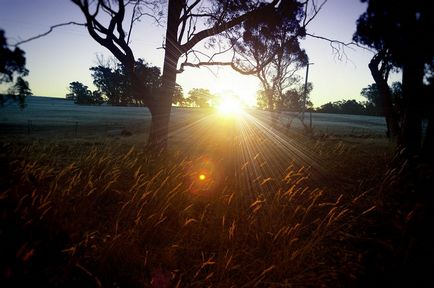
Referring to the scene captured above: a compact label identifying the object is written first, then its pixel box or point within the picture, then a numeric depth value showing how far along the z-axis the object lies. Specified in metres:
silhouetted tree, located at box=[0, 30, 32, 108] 5.66
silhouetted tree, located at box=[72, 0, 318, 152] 7.88
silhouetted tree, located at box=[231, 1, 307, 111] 8.43
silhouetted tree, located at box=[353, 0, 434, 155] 7.10
